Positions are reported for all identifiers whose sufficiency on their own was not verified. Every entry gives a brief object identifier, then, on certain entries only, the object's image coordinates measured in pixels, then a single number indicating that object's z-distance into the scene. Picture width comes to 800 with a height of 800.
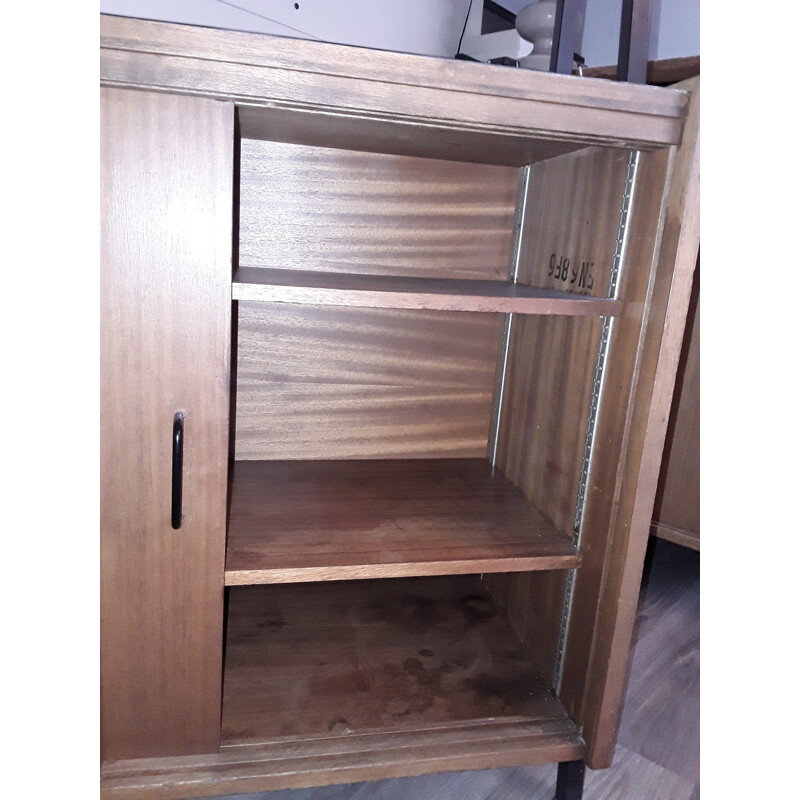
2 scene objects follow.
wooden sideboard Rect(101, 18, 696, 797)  0.75
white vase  1.10
